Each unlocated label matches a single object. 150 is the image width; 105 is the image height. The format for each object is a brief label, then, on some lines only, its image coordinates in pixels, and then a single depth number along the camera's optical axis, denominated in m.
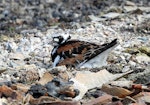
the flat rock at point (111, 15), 20.78
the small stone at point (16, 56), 15.25
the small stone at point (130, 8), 22.37
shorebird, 13.27
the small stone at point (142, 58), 13.31
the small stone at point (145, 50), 14.26
